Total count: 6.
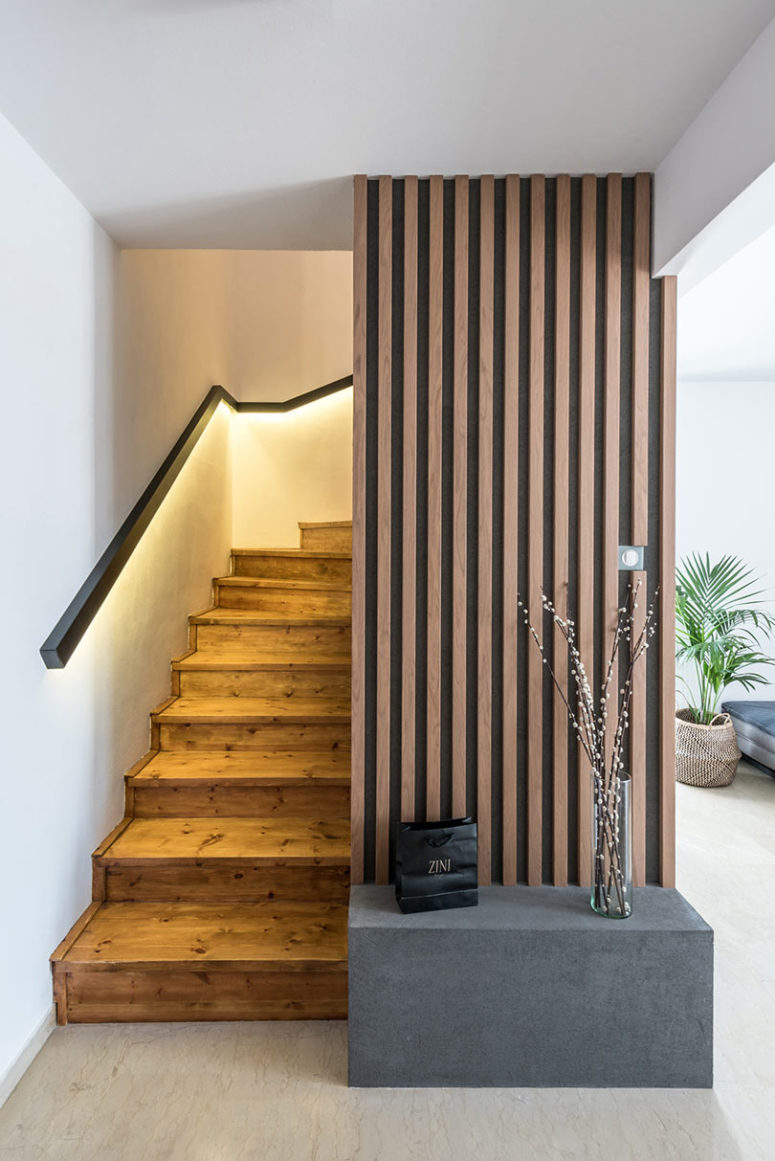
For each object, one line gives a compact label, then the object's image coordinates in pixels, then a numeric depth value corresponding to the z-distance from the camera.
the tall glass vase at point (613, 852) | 2.02
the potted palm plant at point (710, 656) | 4.45
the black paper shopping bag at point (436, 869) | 2.05
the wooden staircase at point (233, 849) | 2.22
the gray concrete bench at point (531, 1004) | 1.94
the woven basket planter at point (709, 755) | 4.44
